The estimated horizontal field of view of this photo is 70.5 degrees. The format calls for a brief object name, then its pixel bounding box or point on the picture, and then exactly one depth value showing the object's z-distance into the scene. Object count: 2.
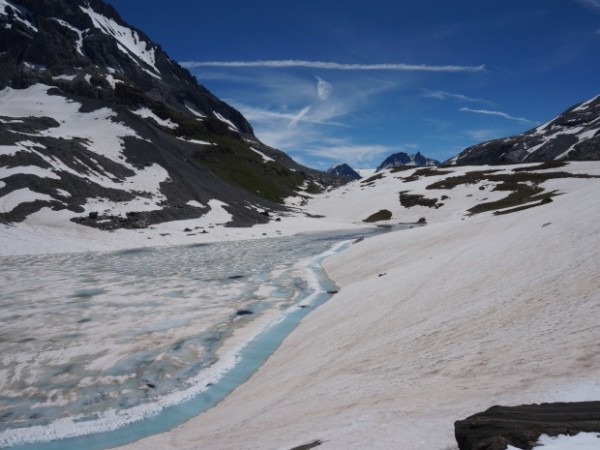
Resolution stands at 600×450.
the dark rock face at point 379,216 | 105.25
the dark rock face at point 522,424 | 5.54
